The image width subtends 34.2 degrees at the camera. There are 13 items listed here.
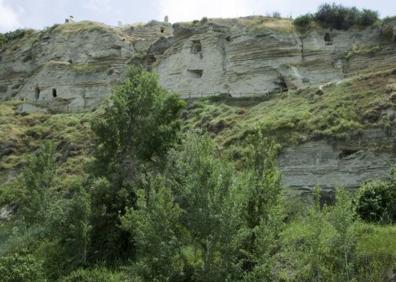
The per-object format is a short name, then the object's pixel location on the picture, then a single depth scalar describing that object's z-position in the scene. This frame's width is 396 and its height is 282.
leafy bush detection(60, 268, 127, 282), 25.14
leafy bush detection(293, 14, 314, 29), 50.00
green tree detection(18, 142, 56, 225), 33.81
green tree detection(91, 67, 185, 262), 28.89
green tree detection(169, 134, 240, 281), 21.64
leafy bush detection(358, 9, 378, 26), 48.91
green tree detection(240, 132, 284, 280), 21.42
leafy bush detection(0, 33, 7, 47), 72.25
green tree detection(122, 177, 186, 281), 21.91
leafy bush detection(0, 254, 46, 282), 24.36
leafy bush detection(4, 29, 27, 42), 72.69
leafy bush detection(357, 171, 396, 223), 26.59
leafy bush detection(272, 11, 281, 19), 53.75
